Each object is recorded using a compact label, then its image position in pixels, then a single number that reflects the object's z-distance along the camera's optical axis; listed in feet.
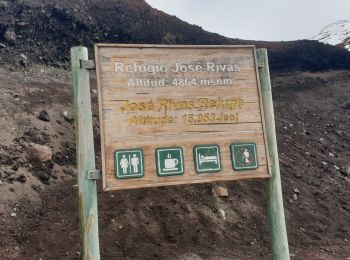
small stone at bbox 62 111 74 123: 29.63
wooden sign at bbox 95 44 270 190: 12.58
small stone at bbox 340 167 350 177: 34.27
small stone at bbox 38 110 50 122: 28.43
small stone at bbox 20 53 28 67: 34.09
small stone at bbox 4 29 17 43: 35.22
